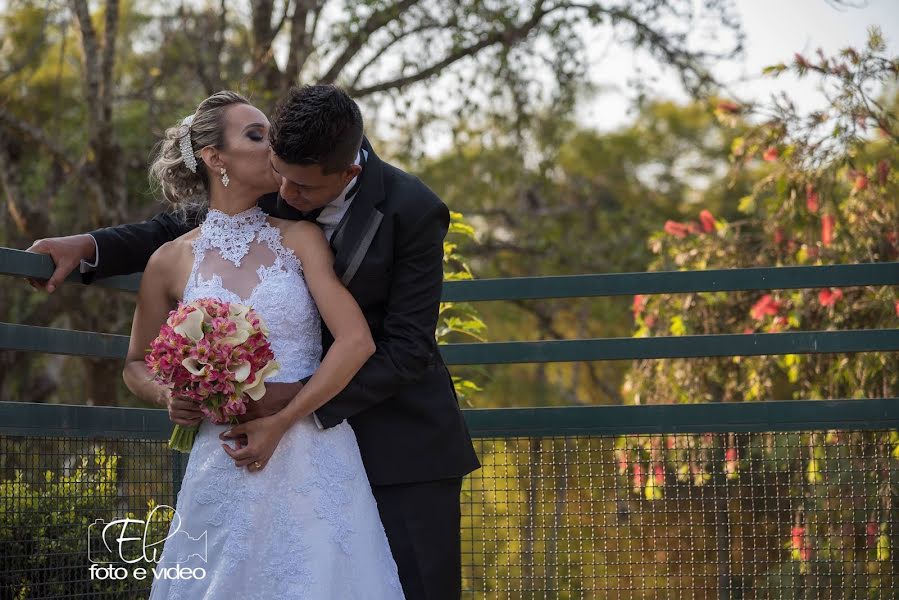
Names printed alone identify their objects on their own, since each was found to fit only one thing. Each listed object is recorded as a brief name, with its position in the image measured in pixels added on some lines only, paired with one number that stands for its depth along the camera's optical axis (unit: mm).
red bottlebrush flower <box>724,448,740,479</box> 4051
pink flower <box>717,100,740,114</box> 7127
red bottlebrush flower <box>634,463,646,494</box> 4031
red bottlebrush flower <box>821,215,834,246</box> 6562
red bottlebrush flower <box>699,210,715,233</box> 7022
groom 3127
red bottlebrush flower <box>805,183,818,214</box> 6742
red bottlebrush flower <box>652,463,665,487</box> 4129
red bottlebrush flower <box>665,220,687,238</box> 7172
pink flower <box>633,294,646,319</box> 6770
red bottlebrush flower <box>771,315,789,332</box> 6496
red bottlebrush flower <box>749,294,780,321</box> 6512
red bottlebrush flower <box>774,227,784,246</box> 6934
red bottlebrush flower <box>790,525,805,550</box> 3998
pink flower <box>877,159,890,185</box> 6465
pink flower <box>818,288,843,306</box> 6105
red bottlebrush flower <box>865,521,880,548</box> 4062
